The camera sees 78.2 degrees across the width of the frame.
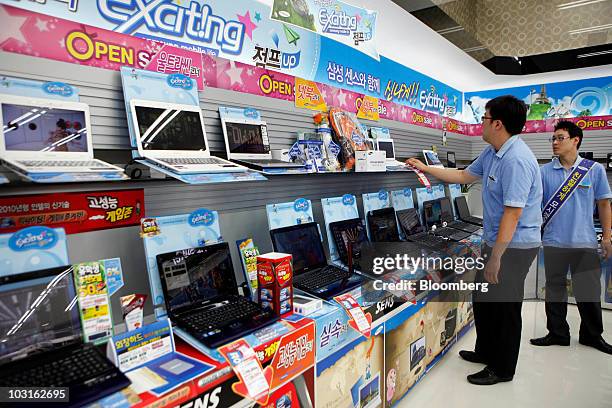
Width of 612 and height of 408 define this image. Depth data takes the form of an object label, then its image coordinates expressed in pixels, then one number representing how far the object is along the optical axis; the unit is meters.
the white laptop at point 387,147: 3.12
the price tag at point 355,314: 1.85
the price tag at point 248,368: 1.30
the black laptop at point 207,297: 1.45
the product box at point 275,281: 1.64
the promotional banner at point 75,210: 1.34
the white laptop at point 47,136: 1.25
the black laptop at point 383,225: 2.85
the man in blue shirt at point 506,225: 2.38
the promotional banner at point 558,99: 5.52
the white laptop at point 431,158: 3.93
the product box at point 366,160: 2.51
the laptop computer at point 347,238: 2.44
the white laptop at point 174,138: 1.57
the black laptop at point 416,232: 3.13
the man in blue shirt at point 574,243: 3.17
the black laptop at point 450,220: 3.94
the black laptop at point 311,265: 2.01
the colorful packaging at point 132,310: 1.38
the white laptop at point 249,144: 1.96
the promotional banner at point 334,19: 2.21
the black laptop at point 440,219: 3.55
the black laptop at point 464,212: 4.44
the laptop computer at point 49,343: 1.06
